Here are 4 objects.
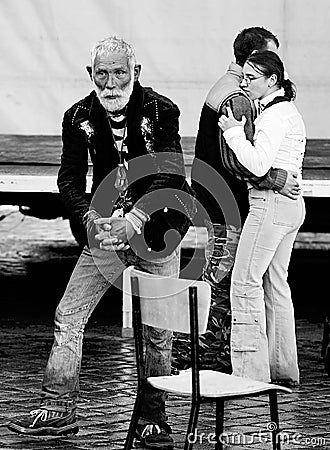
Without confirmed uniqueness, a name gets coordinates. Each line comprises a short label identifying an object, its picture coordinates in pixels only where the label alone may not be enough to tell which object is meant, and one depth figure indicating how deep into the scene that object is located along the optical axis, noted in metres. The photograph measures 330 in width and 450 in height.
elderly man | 11.35
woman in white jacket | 13.28
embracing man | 13.58
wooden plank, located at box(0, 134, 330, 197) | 16.89
